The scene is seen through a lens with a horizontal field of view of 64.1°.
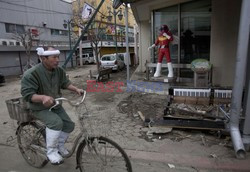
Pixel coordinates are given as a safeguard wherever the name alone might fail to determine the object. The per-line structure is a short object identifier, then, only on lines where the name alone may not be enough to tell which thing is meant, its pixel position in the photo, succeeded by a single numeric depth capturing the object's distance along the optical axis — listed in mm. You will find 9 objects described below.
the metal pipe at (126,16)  7348
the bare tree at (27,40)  16562
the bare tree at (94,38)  13492
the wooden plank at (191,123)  3643
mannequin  6941
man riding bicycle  2449
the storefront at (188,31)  6797
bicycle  2416
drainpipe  2830
